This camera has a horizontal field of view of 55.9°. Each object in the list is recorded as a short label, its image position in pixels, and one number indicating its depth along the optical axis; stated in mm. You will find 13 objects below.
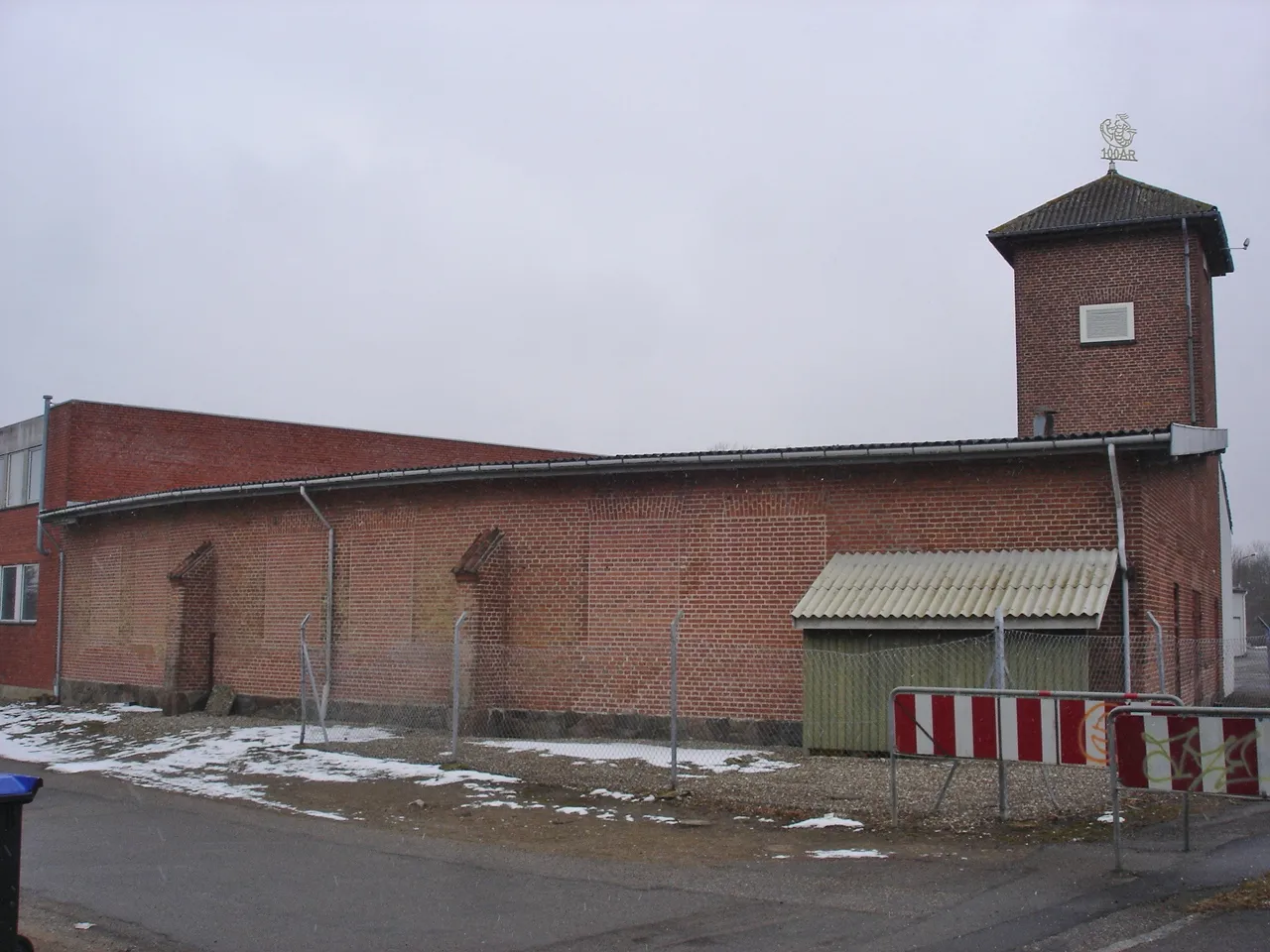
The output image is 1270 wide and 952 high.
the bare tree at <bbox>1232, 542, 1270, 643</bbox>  87825
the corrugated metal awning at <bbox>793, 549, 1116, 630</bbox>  14078
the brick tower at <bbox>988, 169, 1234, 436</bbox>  23562
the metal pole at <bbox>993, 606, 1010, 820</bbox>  12394
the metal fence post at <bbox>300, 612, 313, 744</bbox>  16336
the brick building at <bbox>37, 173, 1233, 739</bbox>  15344
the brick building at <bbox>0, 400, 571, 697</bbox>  28984
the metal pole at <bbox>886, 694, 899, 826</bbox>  10617
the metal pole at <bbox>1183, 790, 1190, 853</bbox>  9297
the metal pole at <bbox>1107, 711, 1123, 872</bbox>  8680
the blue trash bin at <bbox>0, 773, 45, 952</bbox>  6227
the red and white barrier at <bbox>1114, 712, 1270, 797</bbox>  8516
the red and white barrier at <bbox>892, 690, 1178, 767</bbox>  9812
